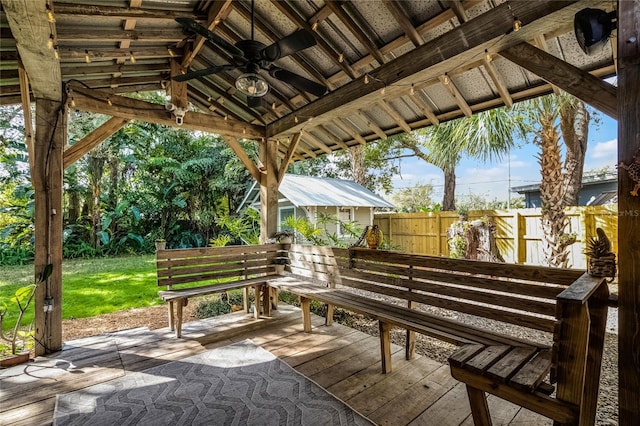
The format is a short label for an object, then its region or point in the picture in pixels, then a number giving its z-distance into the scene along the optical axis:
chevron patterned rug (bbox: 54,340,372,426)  2.10
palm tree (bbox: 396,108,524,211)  6.80
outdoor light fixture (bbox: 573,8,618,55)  1.64
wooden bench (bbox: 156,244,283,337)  3.74
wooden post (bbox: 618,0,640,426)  1.43
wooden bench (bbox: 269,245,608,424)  1.27
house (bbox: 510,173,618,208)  9.72
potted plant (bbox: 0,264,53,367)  2.84
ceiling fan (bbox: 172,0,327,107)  2.15
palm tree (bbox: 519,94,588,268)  5.79
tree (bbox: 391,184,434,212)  17.58
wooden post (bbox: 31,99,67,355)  3.04
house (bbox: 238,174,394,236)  8.83
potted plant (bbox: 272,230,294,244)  4.86
